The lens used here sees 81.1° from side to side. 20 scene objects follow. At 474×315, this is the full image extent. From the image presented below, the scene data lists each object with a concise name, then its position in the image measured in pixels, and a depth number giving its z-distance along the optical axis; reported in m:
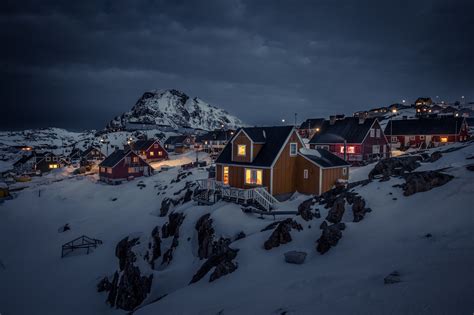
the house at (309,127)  76.77
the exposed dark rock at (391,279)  9.13
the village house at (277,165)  29.61
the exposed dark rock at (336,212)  17.36
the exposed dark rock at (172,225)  27.61
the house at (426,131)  55.53
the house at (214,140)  90.71
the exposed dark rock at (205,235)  21.65
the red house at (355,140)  46.69
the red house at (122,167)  57.12
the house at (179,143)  103.25
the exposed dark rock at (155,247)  25.06
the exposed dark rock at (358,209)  16.69
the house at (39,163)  88.01
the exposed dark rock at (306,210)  18.55
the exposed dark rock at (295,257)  13.91
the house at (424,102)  119.05
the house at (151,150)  82.86
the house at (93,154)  96.31
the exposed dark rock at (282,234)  16.71
